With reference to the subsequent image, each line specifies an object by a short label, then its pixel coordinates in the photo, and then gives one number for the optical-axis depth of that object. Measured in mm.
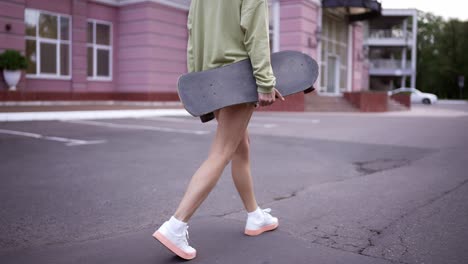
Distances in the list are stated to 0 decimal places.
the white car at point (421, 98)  40694
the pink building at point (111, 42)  16453
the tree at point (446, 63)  57125
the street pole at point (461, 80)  46812
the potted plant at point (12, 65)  14590
